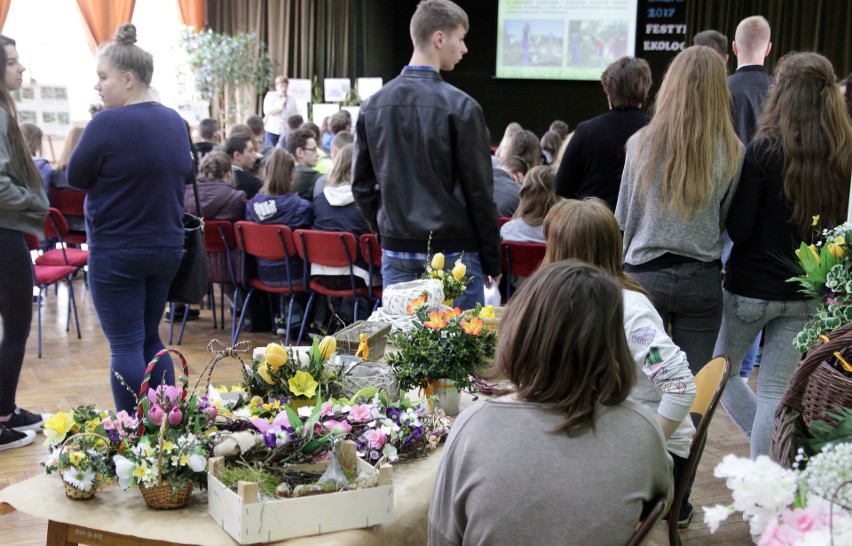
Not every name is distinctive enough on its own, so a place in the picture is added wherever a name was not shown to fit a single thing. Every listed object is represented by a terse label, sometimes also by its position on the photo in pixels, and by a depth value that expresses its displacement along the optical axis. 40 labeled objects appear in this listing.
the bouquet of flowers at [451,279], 2.68
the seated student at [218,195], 5.31
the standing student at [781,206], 2.67
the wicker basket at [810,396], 1.30
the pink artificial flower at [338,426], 1.73
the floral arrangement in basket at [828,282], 1.78
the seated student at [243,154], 6.07
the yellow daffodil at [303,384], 1.93
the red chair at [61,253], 5.20
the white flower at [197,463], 1.63
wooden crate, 1.48
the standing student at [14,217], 3.26
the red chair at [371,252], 4.66
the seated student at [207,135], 7.16
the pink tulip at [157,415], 1.72
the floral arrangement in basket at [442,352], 2.07
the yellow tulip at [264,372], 1.95
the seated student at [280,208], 5.12
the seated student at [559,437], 1.34
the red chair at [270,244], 4.95
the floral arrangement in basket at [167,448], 1.61
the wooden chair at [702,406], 2.05
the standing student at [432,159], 3.18
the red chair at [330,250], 4.75
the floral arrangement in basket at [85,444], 1.63
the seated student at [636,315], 1.98
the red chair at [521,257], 4.49
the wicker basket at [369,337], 2.41
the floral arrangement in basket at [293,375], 1.93
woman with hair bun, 2.98
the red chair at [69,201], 5.86
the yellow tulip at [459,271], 2.67
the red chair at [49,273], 4.90
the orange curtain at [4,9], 9.36
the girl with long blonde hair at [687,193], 2.71
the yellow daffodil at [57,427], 1.72
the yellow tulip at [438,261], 2.73
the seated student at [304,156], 5.83
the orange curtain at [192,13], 11.48
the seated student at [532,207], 4.46
